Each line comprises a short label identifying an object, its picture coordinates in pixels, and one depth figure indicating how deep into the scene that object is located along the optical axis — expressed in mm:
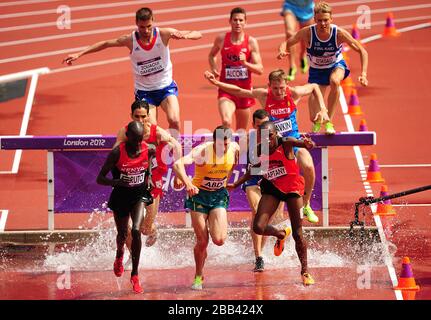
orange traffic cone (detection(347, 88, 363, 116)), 22641
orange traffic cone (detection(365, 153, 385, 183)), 19484
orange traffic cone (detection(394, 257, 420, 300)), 15052
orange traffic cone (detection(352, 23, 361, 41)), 26594
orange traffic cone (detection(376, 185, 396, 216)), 18000
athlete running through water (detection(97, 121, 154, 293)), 14922
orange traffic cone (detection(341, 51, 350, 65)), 25394
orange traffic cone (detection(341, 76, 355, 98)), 23922
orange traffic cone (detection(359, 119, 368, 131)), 20781
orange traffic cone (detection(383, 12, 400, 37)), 27109
